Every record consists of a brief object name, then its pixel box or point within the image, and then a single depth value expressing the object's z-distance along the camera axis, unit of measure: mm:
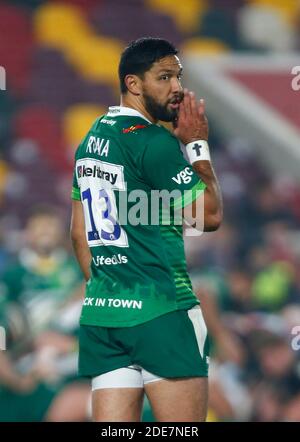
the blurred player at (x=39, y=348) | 13484
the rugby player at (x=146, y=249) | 7187
